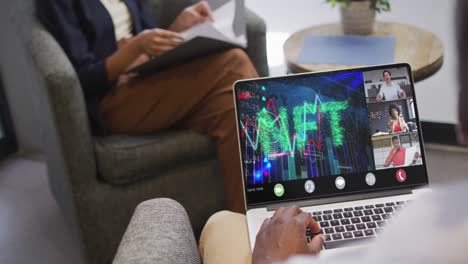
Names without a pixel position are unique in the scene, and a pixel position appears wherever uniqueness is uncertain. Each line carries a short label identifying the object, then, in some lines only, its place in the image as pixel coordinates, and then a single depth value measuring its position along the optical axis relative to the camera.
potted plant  1.71
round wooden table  1.54
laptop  0.95
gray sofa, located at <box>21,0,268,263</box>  1.45
